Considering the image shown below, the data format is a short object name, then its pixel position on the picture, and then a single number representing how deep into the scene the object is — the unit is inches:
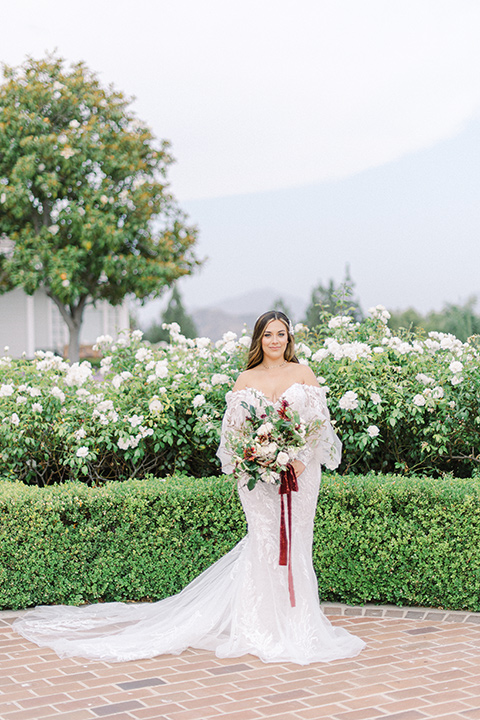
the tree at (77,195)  848.3
